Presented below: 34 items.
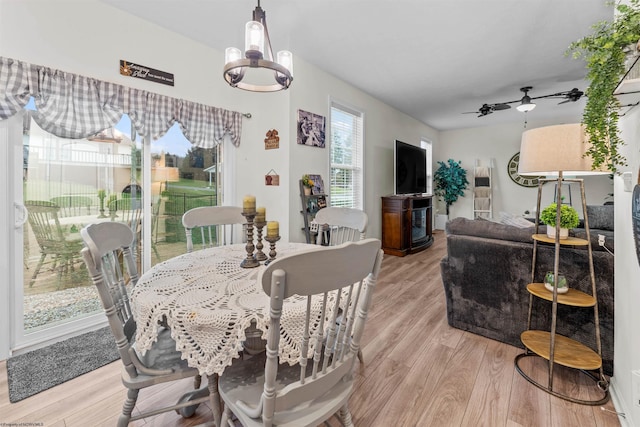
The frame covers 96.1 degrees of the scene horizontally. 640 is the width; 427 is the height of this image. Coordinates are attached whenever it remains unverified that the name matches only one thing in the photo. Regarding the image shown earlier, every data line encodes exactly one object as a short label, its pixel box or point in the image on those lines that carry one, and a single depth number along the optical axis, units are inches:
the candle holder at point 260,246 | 59.9
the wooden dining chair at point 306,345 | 30.2
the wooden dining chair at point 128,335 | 41.6
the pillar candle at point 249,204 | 57.8
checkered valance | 75.1
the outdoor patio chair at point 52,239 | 85.2
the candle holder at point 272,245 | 55.9
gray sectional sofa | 69.9
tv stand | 190.1
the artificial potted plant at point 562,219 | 70.7
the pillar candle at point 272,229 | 55.0
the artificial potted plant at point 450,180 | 277.3
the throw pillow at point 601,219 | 97.3
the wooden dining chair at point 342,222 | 80.3
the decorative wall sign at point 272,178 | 133.3
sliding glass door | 82.7
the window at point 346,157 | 162.6
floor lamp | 61.8
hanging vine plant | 40.5
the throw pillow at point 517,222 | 92.4
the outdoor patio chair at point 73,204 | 89.9
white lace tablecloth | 37.2
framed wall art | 135.3
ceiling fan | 167.0
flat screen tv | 197.9
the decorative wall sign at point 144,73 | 96.3
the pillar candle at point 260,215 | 58.8
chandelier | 58.5
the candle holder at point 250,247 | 58.2
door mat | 67.3
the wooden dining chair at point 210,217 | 78.7
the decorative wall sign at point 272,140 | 132.6
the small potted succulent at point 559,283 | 70.3
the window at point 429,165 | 279.6
